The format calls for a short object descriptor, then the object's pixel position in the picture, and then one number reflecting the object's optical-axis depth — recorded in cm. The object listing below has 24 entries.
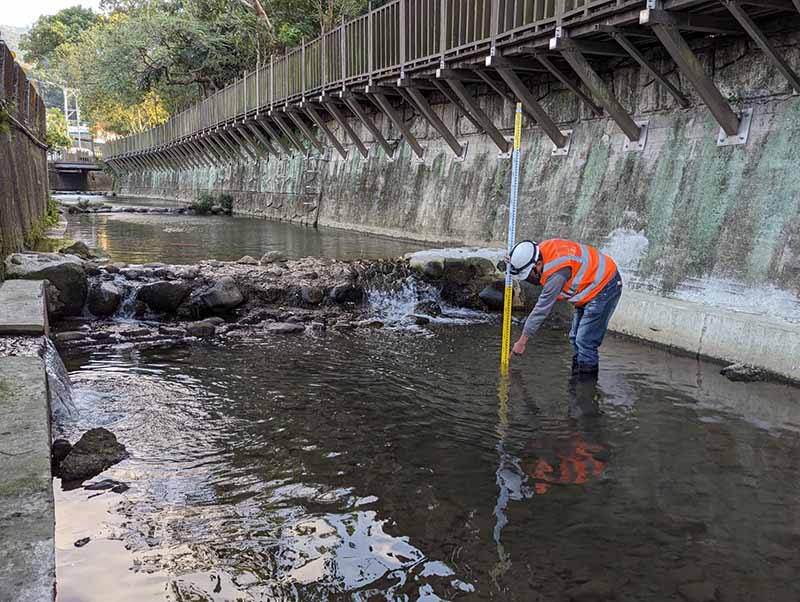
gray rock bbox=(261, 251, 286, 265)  1389
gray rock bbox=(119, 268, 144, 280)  1133
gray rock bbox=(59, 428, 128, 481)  509
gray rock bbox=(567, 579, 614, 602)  377
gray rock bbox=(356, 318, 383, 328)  1088
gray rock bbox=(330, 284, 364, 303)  1202
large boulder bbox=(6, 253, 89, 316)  977
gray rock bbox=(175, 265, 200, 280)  1142
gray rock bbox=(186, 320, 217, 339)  983
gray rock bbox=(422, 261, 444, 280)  1269
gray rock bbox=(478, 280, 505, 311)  1219
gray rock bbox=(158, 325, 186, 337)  983
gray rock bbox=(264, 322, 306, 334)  1023
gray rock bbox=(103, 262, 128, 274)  1130
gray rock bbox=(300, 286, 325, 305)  1180
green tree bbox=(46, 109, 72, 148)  6925
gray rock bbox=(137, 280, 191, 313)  1077
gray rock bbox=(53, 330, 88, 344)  910
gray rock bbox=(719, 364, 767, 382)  801
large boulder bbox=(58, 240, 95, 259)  1311
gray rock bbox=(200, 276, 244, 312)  1094
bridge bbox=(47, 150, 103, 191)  7112
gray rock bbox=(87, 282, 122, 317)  1048
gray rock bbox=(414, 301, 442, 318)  1200
